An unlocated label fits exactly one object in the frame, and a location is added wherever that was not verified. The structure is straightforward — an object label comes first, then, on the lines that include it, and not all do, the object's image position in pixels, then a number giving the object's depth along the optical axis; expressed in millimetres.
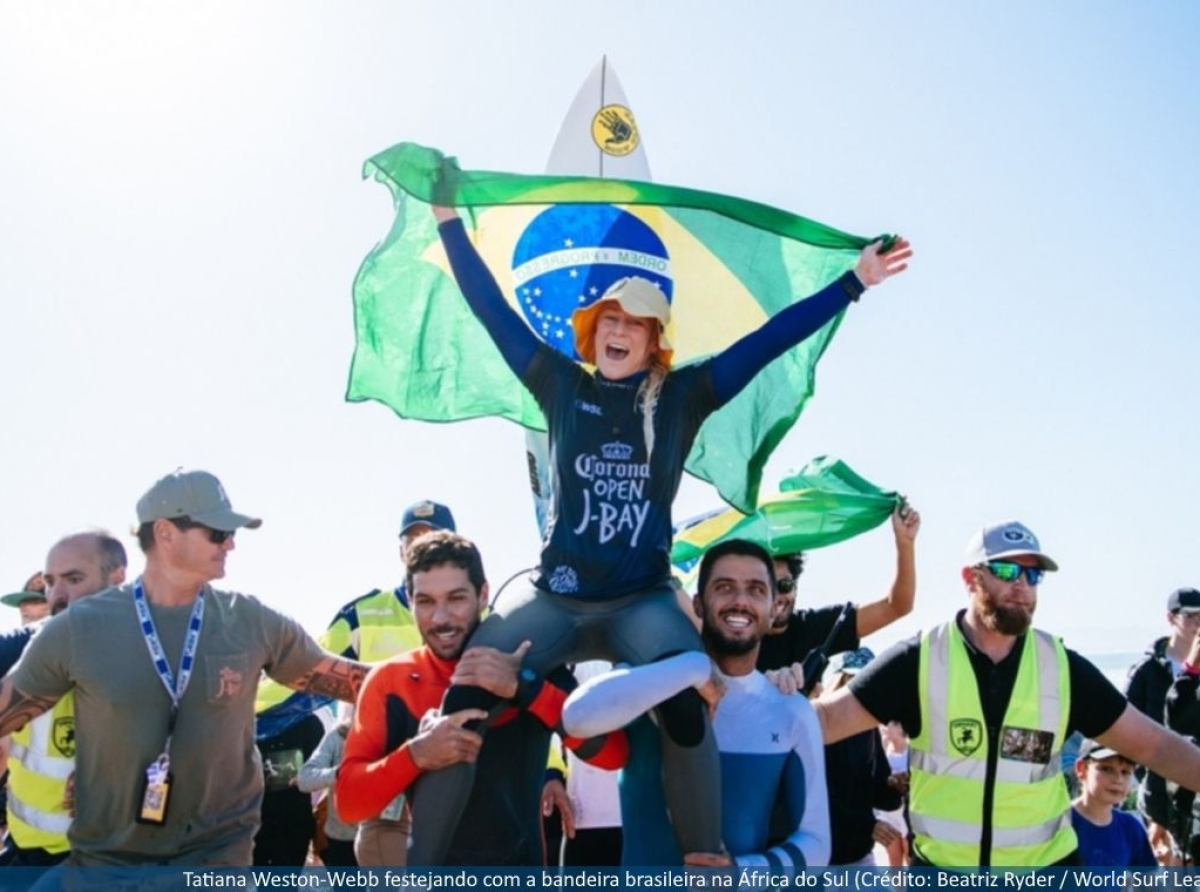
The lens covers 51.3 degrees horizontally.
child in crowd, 6332
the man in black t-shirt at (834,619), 5867
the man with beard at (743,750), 4113
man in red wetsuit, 3845
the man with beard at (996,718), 4746
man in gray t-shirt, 4082
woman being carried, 3873
